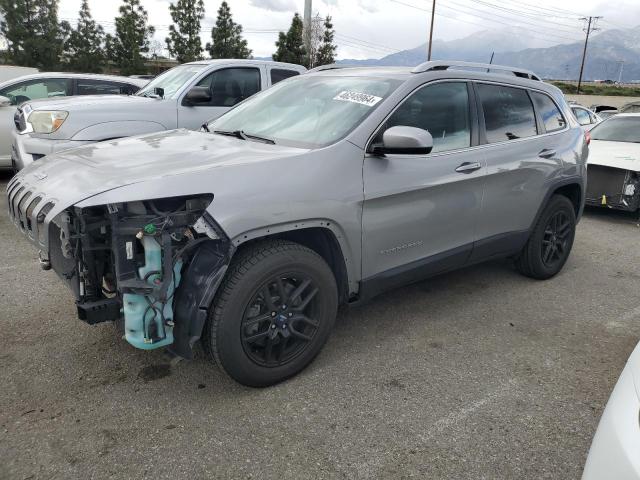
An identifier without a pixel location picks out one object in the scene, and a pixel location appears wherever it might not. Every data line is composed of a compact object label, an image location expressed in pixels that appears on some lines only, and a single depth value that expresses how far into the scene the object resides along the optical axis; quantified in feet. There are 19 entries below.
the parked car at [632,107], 37.70
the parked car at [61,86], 26.73
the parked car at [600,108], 69.05
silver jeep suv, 7.97
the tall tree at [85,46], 117.70
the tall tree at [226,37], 127.65
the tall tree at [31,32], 107.14
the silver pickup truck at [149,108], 18.39
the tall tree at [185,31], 126.82
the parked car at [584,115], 40.14
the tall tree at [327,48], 132.05
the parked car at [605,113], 56.72
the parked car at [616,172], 23.16
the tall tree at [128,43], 120.78
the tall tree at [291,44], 118.83
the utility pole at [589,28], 230.89
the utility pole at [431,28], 130.39
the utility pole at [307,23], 78.31
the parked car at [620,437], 4.79
